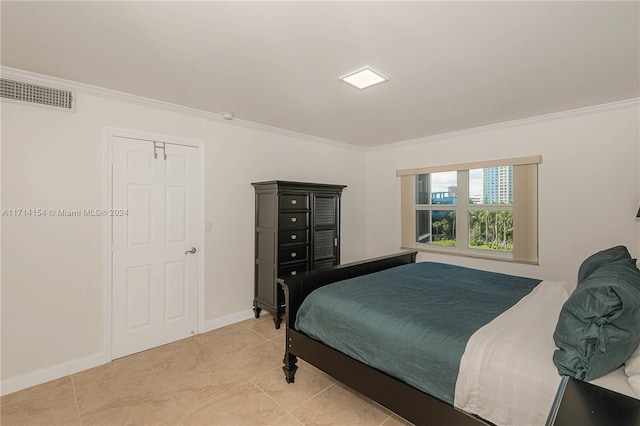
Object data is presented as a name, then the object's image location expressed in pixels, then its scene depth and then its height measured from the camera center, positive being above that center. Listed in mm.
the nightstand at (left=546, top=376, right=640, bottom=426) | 1014 -695
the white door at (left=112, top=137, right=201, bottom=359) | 2914 -328
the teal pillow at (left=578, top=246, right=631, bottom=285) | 2107 -324
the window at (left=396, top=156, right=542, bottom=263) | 3590 +67
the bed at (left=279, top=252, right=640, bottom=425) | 1408 -769
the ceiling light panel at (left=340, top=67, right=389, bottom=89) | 2385 +1119
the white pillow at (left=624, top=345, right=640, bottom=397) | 1210 -661
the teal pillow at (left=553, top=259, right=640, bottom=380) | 1275 -511
